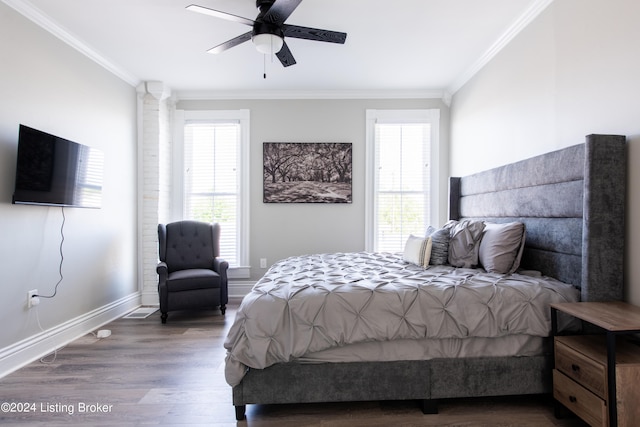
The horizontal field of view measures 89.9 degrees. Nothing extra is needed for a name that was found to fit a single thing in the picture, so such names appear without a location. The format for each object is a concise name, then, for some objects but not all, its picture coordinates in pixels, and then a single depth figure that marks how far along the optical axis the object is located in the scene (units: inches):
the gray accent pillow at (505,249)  93.4
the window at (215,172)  176.4
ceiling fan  88.9
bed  71.1
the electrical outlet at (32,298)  103.0
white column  163.9
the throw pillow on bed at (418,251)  107.5
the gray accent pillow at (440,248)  109.7
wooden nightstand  57.5
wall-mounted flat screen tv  96.2
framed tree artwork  174.9
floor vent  145.9
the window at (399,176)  175.8
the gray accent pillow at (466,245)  103.9
